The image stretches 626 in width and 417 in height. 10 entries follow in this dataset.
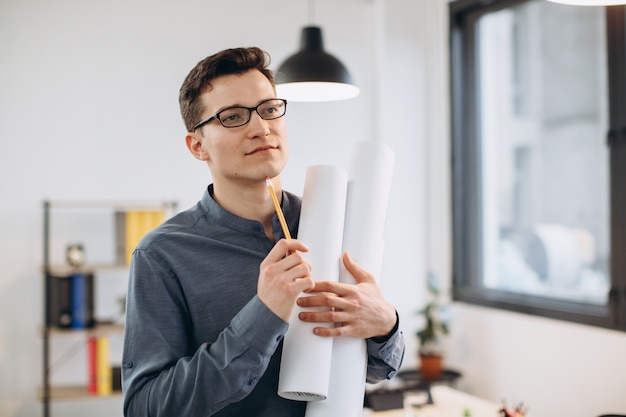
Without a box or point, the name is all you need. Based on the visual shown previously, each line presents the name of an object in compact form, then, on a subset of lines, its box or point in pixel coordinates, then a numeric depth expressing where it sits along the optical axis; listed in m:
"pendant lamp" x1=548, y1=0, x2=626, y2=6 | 1.42
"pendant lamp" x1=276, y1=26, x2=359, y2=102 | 2.50
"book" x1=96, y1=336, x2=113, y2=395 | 3.65
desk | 2.48
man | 1.17
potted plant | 3.88
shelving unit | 3.59
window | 3.20
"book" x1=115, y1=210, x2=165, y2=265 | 3.70
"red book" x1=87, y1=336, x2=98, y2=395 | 3.66
